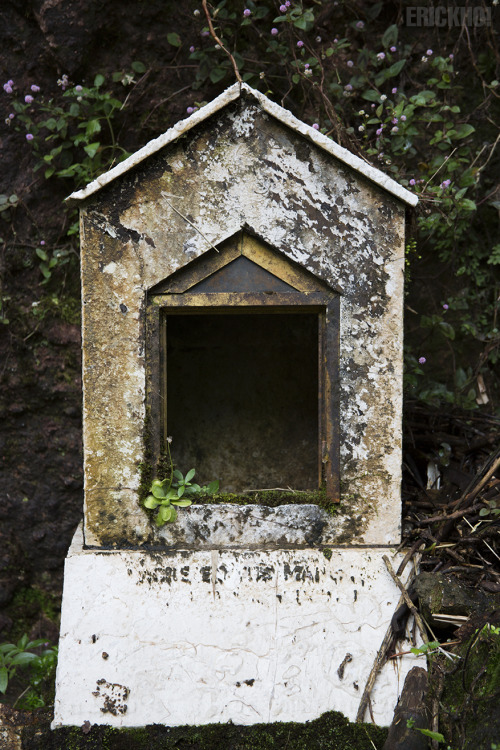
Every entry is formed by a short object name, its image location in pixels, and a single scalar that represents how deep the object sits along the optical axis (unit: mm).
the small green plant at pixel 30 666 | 3234
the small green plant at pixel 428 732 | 2143
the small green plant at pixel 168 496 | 2486
